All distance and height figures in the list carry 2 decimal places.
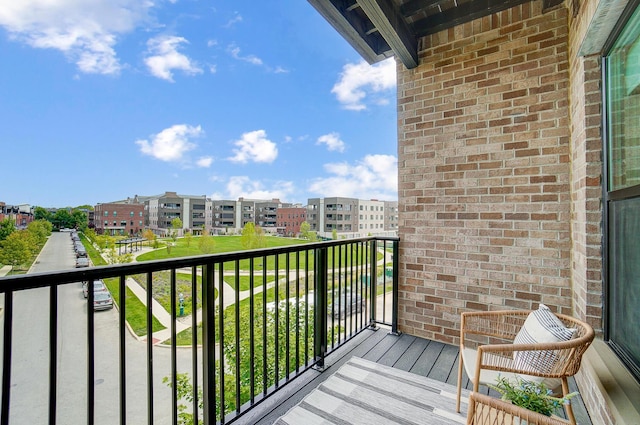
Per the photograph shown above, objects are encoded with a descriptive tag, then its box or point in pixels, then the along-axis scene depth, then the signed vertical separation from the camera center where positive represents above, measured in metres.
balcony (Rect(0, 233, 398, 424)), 0.98 -0.52
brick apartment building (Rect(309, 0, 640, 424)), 1.52 +0.38
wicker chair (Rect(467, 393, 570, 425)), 1.03 -0.73
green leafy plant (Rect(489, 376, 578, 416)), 1.09 -0.69
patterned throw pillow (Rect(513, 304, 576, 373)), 1.35 -0.60
